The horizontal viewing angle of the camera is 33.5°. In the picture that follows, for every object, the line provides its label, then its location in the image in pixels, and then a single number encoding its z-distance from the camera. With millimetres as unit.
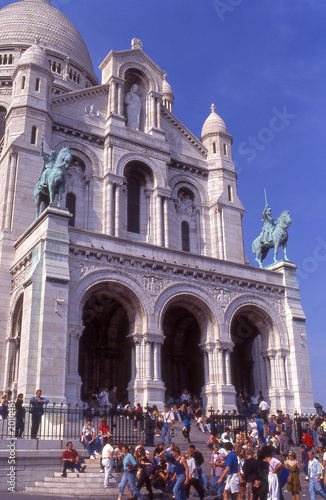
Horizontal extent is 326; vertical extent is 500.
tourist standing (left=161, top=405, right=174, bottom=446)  20422
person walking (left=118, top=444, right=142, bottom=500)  14305
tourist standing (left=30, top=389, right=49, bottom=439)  18953
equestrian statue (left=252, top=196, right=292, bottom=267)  32781
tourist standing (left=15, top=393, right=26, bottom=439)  18547
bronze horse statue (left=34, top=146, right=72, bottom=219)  26297
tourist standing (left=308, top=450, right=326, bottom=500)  14984
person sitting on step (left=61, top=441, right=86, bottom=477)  16672
